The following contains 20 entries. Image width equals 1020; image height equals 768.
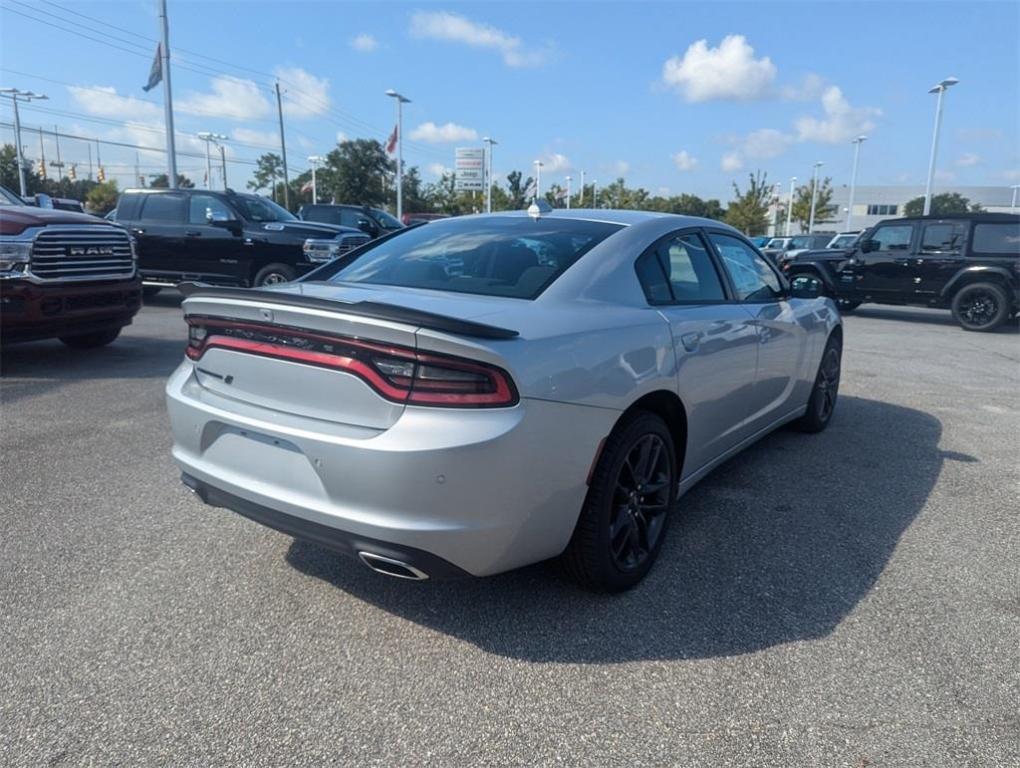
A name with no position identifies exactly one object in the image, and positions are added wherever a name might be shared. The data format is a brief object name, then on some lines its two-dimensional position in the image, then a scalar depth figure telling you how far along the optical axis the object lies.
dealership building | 90.31
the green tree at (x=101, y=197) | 61.46
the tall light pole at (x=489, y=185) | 50.03
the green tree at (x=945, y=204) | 81.27
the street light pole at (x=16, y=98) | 47.94
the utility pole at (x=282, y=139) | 48.83
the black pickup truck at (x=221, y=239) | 11.51
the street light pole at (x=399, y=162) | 36.72
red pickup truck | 6.38
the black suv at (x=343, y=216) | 16.52
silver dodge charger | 2.28
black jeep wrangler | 12.44
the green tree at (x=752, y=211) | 54.91
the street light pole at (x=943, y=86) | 30.85
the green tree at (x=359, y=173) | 57.97
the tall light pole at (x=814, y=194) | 58.18
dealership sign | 60.06
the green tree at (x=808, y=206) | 61.97
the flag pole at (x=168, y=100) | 20.92
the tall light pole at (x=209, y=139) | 59.49
